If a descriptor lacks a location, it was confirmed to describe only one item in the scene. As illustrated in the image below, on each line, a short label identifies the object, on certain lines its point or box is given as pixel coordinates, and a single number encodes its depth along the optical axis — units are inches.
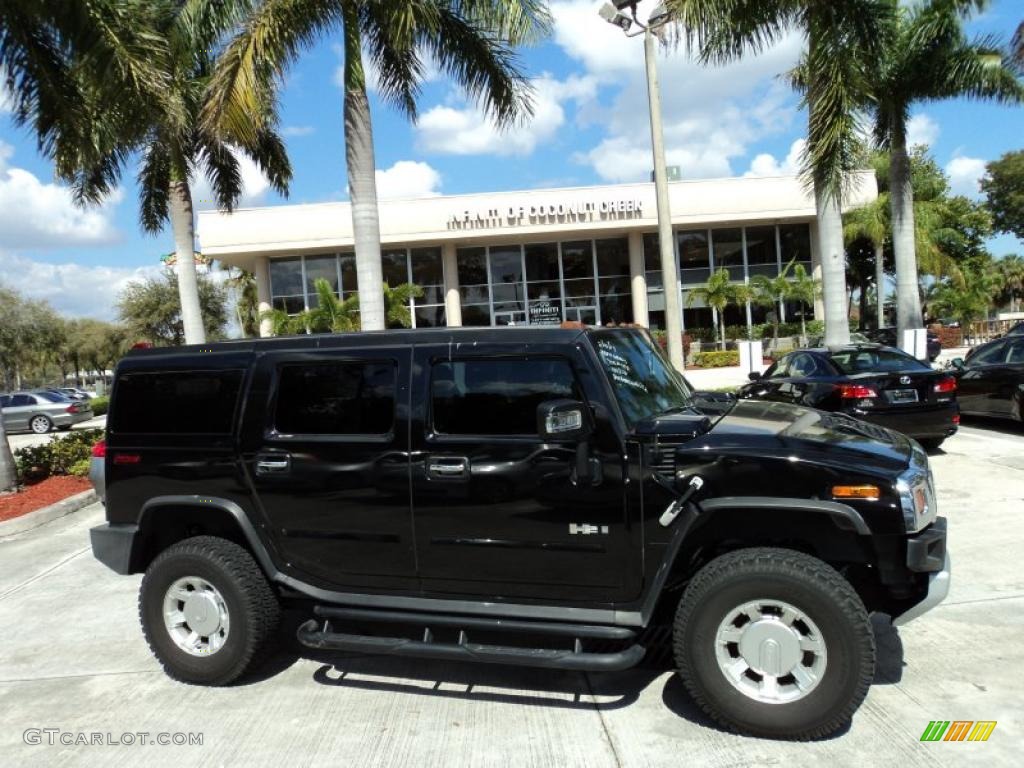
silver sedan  968.3
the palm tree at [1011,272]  2337.6
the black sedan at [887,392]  335.9
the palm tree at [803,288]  1104.2
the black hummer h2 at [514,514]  127.2
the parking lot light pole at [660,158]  420.8
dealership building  1148.5
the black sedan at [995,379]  402.3
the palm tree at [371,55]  390.3
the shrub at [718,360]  1131.3
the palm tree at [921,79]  618.2
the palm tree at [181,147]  430.0
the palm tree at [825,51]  458.0
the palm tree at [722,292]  1114.1
